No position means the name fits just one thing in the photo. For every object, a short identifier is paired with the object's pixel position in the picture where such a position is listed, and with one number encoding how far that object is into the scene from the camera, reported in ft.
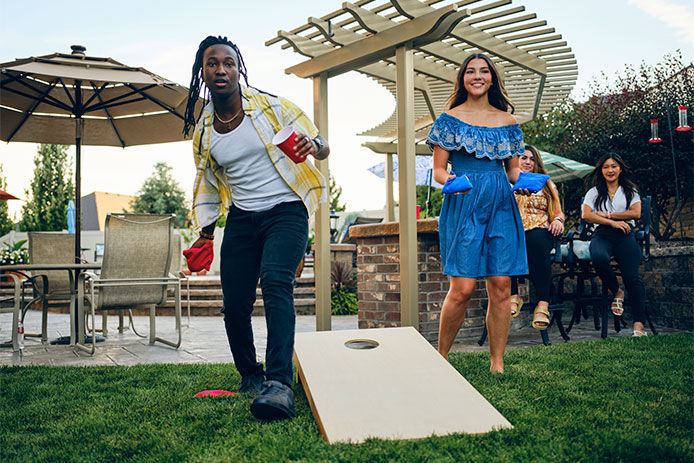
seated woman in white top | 15.62
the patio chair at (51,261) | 16.84
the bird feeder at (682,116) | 24.43
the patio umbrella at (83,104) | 15.60
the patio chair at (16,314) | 14.19
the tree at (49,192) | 91.01
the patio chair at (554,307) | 14.75
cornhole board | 6.41
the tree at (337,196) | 72.46
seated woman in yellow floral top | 14.76
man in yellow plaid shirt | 7.95
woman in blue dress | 9.90
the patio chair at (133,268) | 14.85
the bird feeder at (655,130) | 25.76
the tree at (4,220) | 81.15
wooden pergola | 12.85
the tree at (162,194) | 118.21
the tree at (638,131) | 30.71
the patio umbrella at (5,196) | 25.11
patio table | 14.12
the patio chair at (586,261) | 16.53
